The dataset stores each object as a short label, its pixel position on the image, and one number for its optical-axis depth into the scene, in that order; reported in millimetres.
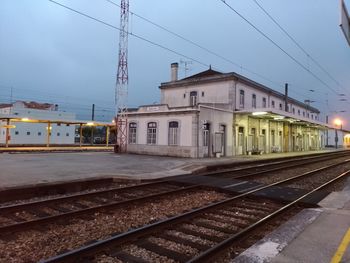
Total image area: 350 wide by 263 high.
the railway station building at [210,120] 25266
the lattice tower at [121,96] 29891
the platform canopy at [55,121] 28953
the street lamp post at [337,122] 59594
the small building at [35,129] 53875
